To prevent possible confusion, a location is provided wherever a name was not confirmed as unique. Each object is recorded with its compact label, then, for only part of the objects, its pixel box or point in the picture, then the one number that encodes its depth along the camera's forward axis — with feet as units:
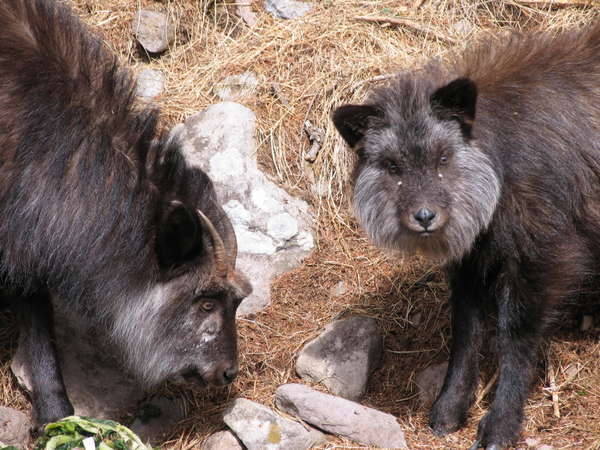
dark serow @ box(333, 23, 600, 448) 36.86
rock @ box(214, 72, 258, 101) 53.98
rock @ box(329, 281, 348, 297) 47.80
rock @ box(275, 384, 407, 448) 38.50
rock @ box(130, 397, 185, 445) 41.29
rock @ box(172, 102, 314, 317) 48.91
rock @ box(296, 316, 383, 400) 42.70
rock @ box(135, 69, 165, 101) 55.36
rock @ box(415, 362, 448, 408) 43.32
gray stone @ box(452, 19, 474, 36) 55.67
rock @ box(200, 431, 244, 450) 38.81
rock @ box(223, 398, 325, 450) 38.04
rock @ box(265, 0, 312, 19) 57.80
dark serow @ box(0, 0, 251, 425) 35.55
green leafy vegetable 34.53
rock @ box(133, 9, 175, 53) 57.31
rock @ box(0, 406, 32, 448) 39.78
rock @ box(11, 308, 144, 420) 42.14
